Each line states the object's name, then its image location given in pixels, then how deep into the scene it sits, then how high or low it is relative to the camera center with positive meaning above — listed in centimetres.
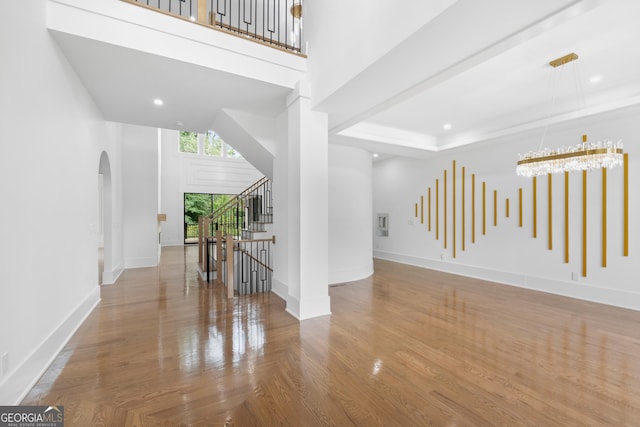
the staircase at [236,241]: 479 -65
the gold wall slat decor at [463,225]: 662 -30
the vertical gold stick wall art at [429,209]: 741 +7
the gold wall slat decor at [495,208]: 603 +10
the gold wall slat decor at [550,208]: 521 +8
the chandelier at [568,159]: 329 +69
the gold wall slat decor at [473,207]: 644 +12
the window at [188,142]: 1207 +314
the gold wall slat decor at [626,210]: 434 +3
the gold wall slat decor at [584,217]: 479 -9
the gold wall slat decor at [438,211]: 721 +3
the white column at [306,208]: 382 +7
